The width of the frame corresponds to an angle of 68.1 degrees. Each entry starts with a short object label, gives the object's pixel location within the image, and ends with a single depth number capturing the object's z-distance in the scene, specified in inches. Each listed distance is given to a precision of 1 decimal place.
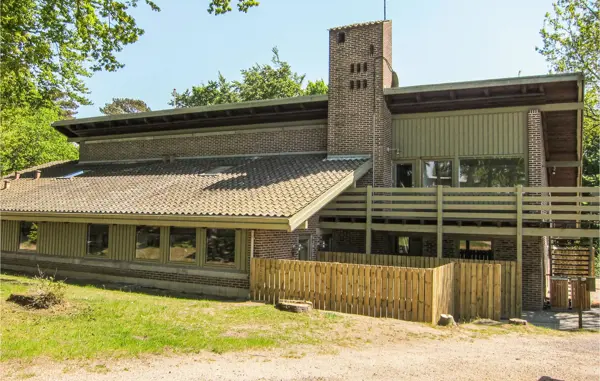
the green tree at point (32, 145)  1444.0
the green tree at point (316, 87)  1841.2
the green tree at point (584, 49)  1044.5
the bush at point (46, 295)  374.9
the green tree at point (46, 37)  496.4
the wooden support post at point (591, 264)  634.8
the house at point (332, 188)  545.6
